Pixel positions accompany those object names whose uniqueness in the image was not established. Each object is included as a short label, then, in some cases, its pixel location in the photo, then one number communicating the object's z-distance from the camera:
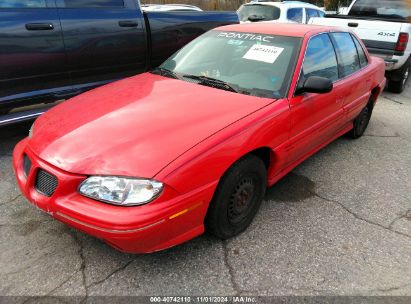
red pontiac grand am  2.15
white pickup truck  6.67
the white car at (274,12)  9.71
